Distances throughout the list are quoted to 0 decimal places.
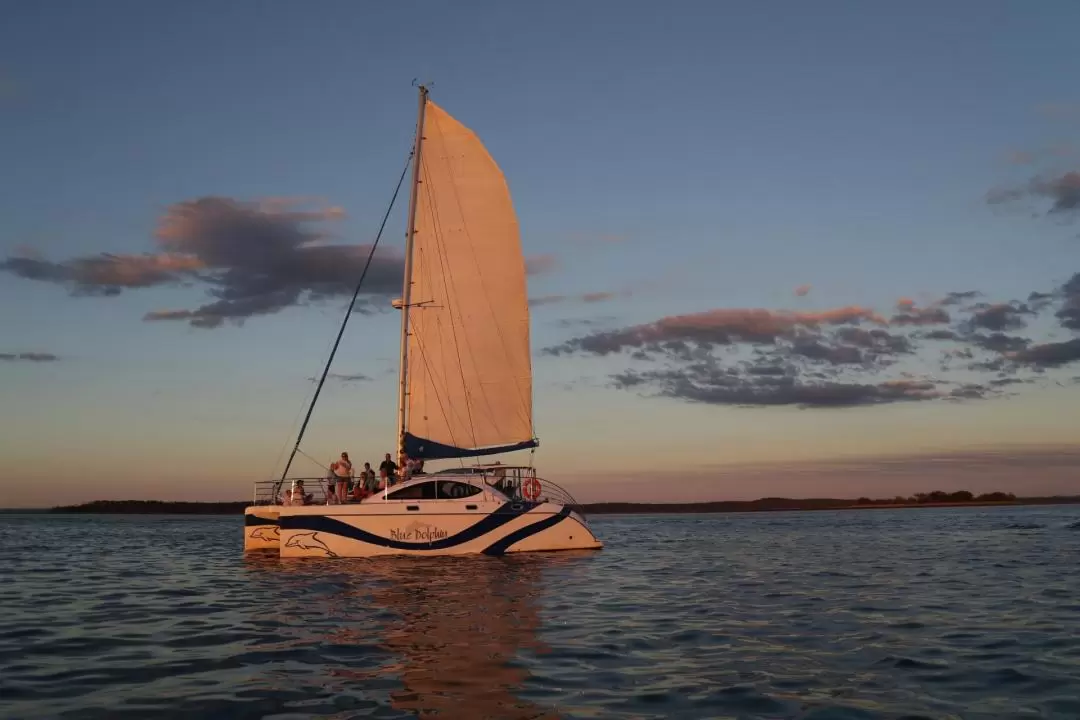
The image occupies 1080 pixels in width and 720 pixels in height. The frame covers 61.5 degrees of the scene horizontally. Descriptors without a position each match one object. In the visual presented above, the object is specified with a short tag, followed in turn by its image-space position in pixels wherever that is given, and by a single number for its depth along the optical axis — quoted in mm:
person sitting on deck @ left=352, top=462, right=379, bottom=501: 30562
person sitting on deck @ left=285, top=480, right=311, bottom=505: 30353
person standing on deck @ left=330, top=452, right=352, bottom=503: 30312
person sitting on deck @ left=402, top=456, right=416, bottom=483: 30458
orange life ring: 31375
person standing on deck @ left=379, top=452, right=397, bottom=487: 30922
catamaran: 29281
